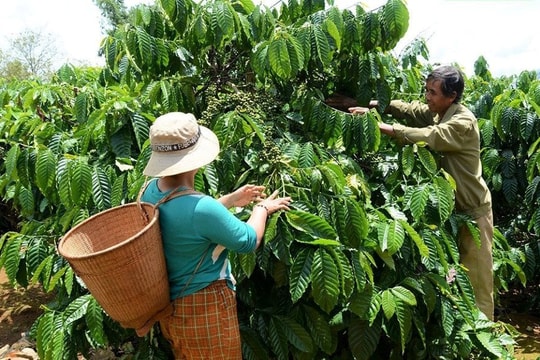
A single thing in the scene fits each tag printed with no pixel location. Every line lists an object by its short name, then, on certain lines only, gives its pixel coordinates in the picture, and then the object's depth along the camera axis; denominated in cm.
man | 265
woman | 167
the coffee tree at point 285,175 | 216
